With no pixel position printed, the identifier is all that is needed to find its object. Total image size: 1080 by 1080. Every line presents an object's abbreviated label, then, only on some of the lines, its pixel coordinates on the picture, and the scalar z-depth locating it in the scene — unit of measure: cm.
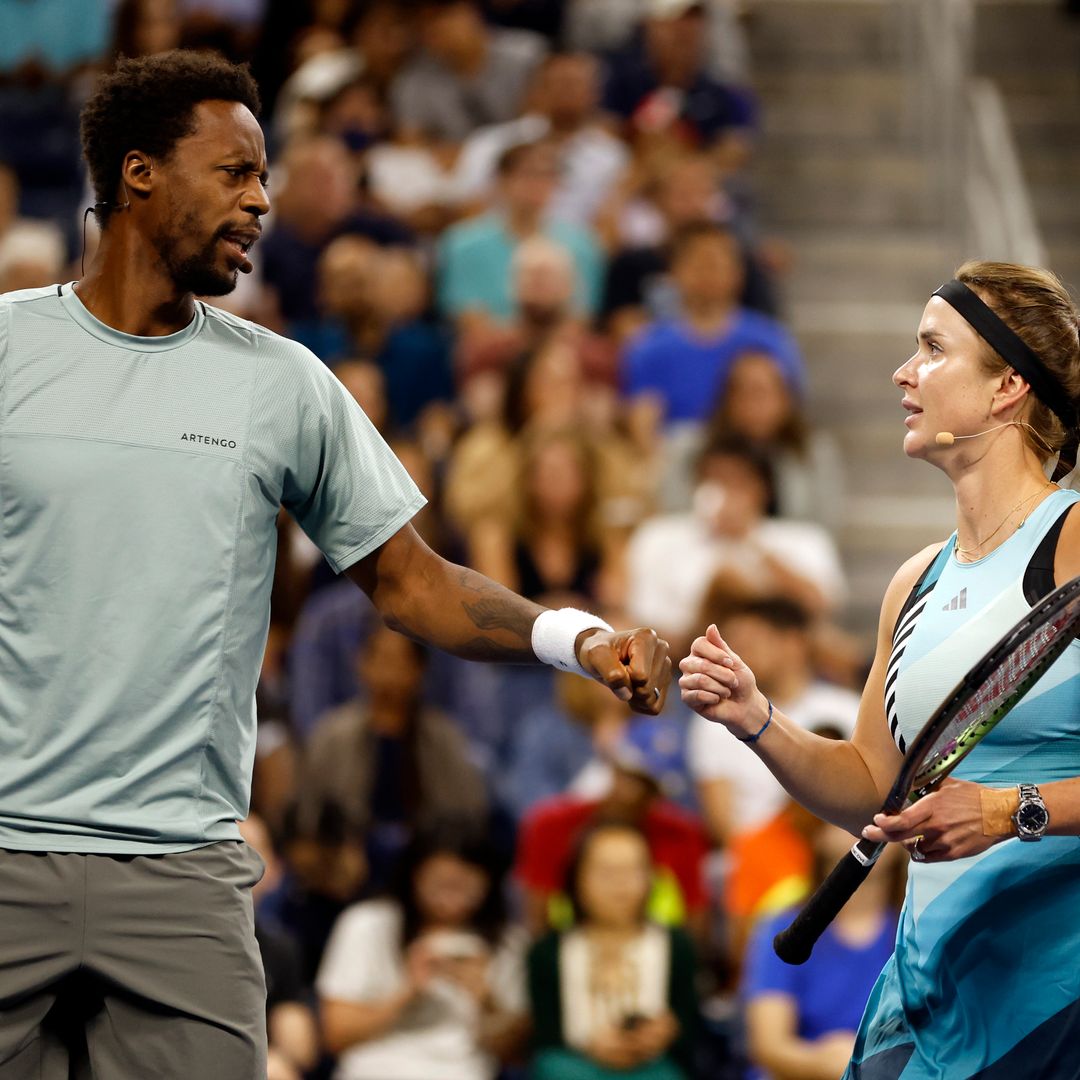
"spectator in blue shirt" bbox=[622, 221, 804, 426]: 1591
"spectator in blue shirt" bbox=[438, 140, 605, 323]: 1714
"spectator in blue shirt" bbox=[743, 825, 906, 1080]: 1131
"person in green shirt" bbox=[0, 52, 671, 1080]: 539
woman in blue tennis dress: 576
